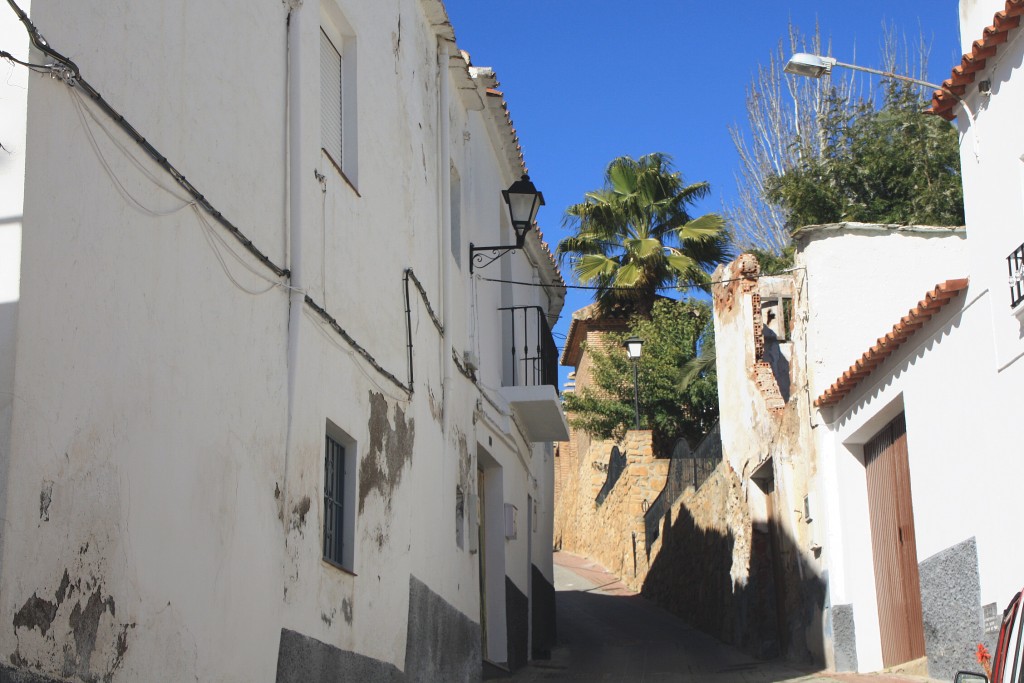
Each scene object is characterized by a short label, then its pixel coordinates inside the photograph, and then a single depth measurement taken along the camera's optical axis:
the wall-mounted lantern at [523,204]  13.24
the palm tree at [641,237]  30.78
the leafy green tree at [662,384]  30.44
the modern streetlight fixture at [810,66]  15.05
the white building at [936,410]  10.21
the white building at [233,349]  4.87
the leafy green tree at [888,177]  23.06
